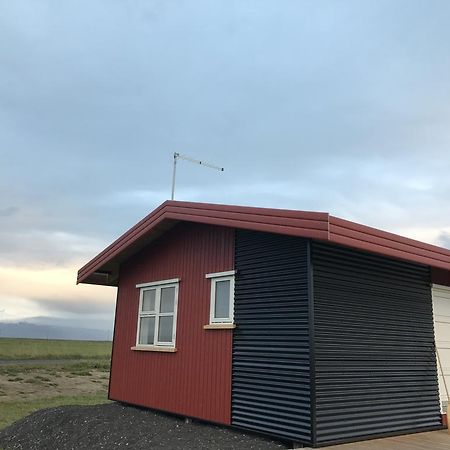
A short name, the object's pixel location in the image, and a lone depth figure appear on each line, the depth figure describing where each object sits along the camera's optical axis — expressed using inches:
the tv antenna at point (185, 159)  383.9
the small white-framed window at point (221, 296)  305.1
